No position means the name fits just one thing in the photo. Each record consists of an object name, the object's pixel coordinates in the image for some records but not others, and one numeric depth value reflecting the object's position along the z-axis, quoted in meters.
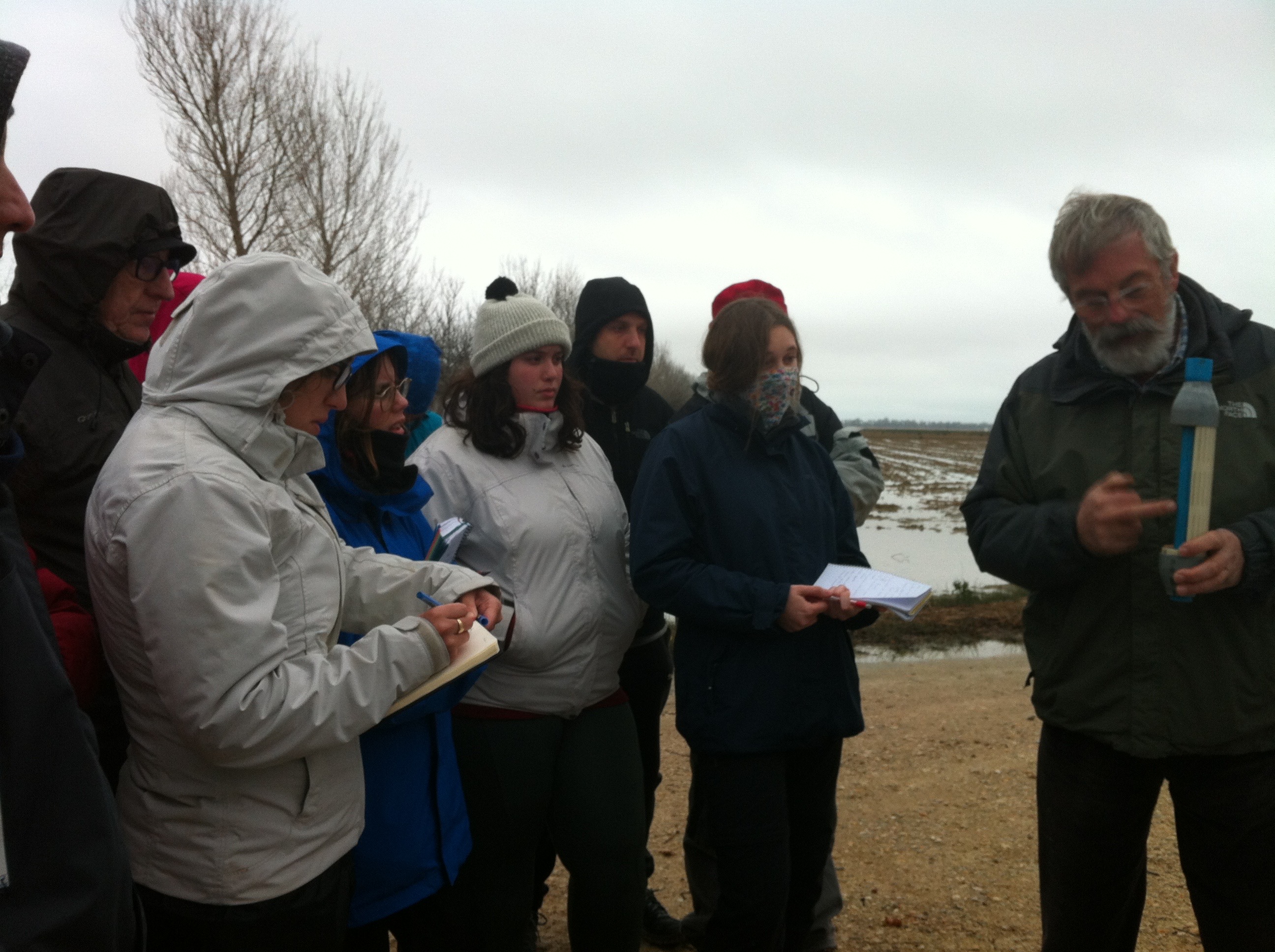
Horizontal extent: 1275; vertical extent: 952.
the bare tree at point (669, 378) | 35.28
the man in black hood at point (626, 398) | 3.44
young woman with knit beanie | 2.53
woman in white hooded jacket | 1.60
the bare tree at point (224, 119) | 12.98
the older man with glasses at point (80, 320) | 2.15
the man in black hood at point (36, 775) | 1.14
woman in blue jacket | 2.17
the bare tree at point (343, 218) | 14.49
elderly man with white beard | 2.27
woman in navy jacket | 2.54
